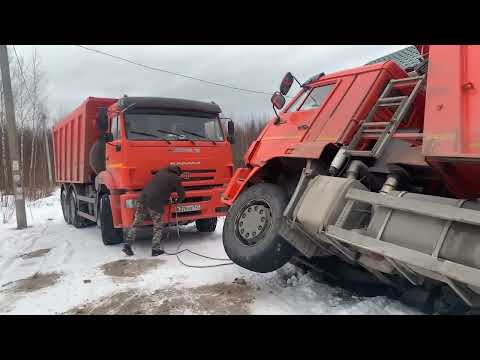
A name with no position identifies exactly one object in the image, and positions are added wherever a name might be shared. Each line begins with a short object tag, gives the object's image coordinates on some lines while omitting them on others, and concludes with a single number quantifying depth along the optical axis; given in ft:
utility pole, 32.01
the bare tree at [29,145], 47.11
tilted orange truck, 8.32
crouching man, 19.92
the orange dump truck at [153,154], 21.34
